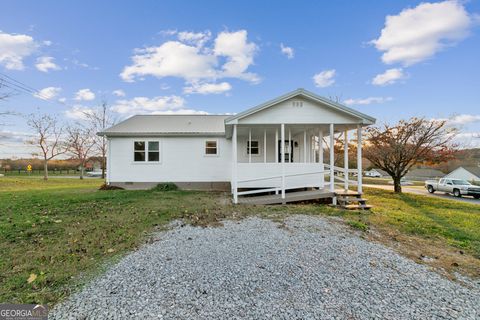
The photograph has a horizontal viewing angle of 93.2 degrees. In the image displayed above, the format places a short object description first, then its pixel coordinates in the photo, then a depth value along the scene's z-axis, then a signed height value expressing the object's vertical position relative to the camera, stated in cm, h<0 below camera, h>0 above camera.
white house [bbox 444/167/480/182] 3641 -134
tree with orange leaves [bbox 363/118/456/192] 1565 +147
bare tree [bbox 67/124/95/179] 3068 +368
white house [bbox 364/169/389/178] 6050 -228
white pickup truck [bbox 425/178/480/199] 1920 -203
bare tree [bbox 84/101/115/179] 3107 +663
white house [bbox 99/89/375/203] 1370 +89
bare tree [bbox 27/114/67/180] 2945 +431
